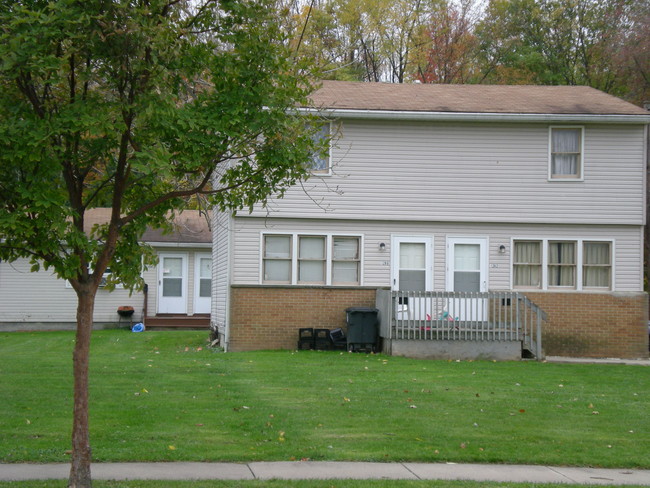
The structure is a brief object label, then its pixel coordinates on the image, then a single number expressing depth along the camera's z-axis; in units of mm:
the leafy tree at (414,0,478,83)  39625
